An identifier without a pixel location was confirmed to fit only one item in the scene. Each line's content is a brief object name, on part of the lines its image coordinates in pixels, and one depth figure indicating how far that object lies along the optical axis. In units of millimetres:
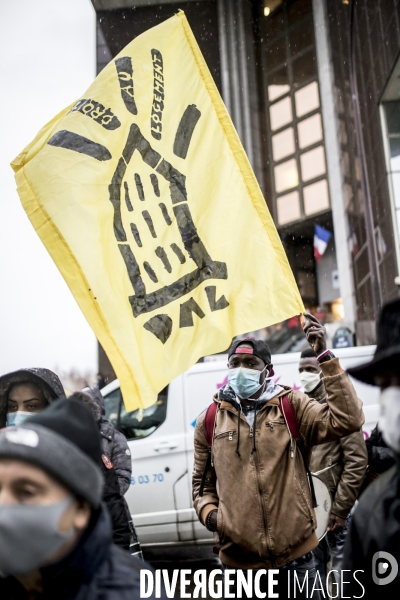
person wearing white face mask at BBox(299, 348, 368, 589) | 4281
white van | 6805
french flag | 21891
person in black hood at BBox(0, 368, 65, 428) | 3219
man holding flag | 2936
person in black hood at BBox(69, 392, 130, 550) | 3346
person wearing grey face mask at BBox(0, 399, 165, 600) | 1541
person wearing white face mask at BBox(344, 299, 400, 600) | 1614
